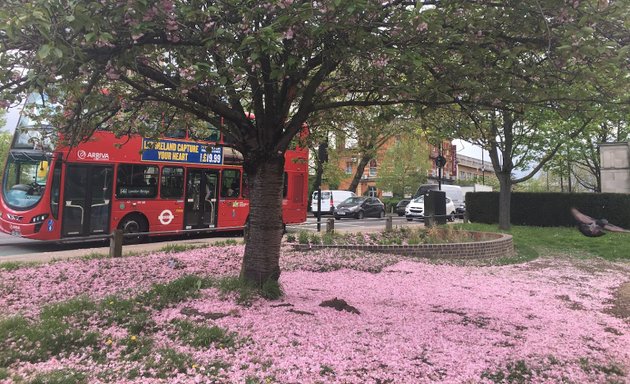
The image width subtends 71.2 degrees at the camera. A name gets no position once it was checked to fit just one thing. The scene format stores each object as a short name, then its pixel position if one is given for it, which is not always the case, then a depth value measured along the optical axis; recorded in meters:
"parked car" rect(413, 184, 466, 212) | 36.97
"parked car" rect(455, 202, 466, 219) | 36.06
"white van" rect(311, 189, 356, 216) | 33.06
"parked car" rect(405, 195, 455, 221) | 28.56
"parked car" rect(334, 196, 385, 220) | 31.67
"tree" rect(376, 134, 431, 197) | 48.31
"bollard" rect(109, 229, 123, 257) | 8.67
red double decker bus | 11.40
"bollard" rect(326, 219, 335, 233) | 12.89
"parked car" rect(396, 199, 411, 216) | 38.70
